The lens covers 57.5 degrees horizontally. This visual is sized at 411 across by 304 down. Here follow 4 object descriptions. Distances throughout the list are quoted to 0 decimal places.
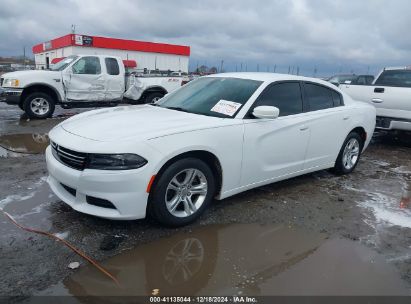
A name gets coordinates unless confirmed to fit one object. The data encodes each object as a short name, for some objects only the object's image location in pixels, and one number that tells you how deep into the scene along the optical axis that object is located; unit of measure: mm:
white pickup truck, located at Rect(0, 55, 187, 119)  10453
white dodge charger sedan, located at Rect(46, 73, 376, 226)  3400
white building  30953
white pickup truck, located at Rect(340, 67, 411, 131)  7906
